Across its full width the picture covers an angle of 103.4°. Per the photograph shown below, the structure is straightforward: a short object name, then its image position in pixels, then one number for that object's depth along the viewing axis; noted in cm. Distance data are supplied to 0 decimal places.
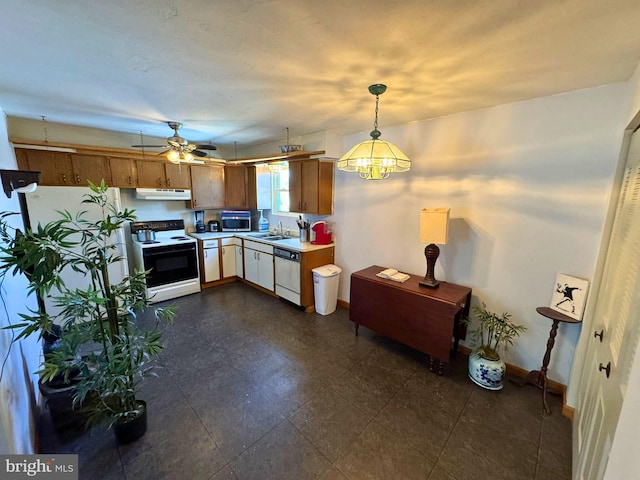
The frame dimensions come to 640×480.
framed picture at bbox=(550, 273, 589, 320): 188
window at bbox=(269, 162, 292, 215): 450
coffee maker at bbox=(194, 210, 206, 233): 454
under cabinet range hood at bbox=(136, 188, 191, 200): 368
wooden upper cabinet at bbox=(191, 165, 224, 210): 425
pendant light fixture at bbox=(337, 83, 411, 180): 183
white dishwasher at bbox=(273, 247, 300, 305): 352
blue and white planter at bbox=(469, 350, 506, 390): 213
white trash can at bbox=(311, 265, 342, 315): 340
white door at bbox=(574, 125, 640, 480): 102
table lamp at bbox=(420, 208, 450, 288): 232
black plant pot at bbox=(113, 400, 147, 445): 164
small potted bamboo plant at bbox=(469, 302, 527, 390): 214
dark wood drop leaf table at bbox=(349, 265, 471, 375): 226
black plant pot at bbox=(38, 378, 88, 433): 172
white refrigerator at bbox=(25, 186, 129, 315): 274
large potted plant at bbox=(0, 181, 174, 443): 117
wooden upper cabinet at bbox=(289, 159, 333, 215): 349
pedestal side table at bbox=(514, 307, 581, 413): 193
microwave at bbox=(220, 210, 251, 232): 469
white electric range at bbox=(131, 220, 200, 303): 364
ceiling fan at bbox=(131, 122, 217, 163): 289
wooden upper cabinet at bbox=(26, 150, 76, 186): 293
